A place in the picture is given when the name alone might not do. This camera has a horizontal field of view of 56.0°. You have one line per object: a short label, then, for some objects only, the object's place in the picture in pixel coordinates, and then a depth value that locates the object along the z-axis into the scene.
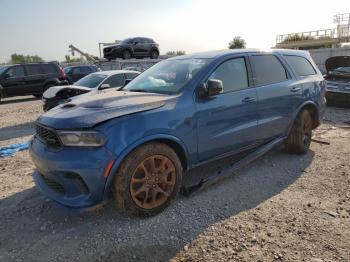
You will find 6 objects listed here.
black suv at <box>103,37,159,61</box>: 22.31
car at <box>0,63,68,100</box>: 15.64
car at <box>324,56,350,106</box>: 9.48
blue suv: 3.12
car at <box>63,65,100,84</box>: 18.69
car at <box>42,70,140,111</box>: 8.48
